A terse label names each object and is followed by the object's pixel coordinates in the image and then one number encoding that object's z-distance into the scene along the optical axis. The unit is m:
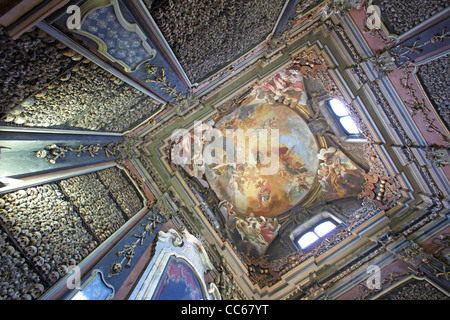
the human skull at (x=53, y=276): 3.02
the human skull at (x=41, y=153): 3.52
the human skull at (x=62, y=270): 3.17
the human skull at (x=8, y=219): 2.85
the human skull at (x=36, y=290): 2.81
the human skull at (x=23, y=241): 2.91
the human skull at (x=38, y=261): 2.95
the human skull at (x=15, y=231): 2.87
